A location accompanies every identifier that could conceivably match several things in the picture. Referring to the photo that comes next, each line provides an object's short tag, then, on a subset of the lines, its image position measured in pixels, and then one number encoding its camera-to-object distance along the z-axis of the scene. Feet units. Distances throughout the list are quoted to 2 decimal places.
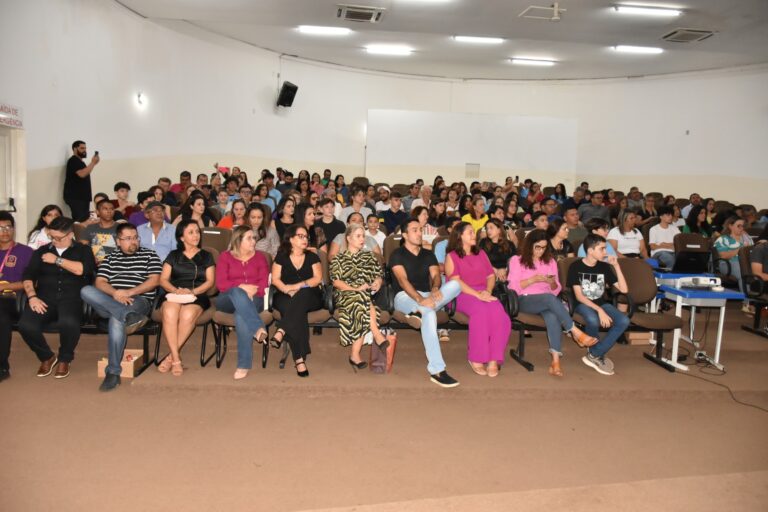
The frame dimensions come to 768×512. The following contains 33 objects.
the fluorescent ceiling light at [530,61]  37.27
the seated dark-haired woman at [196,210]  19.36
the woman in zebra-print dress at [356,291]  13.88
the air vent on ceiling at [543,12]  23.39
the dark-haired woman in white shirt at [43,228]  15.35
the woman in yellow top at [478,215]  22.68
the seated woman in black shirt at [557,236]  16.55
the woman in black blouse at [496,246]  16.93
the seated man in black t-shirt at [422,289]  13.58
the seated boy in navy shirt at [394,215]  24.35
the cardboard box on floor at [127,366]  13.41
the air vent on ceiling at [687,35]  26.50
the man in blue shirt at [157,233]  16.62
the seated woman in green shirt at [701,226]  26.50
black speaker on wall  37.55
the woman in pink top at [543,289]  14.39
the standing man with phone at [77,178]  22.08
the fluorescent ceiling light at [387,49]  34.65
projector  14.88
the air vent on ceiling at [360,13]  24.46
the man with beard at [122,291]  13.04
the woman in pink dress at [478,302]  14.03
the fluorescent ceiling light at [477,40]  31.53
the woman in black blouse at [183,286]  13.33
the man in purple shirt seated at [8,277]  13.28
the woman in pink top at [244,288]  13.38
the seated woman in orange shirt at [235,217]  19.31
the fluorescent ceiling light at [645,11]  23.58
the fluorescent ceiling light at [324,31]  30.88
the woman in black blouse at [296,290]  13.55
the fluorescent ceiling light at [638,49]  32.24
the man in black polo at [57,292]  13.24
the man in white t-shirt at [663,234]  22.86
